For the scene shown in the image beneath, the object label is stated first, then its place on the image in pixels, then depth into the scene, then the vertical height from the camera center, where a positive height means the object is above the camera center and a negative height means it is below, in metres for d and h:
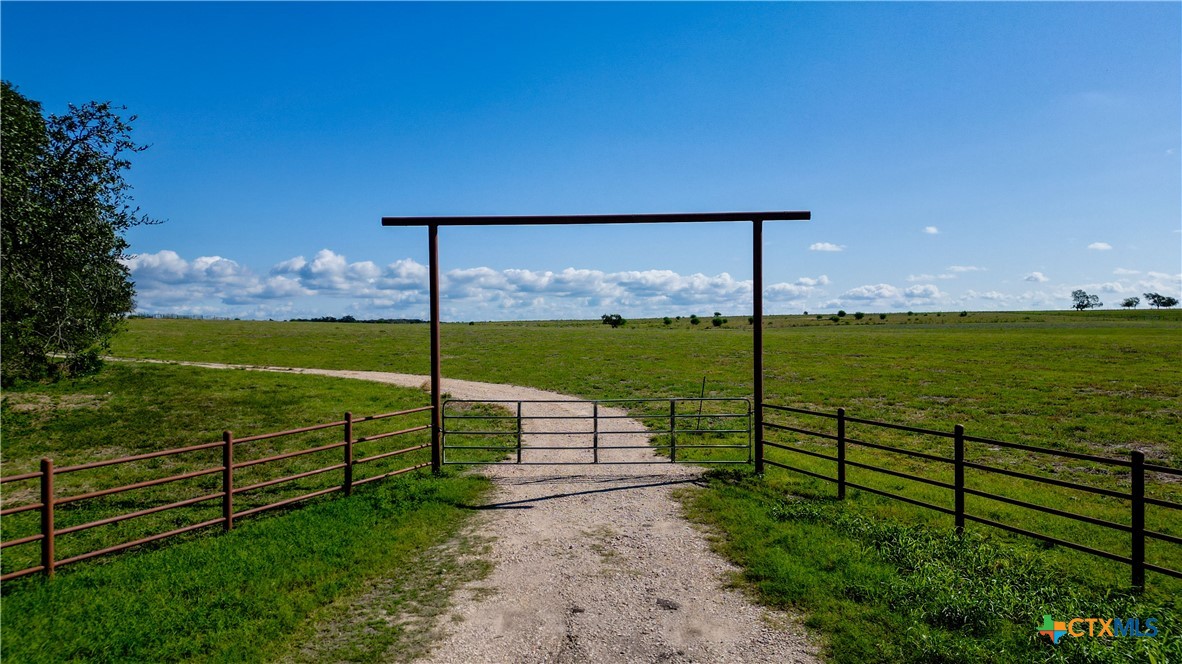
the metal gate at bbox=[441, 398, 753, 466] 14.62 -3.51
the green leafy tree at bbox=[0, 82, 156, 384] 16.06 +2.60
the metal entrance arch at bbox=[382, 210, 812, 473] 12.16 +2.05
